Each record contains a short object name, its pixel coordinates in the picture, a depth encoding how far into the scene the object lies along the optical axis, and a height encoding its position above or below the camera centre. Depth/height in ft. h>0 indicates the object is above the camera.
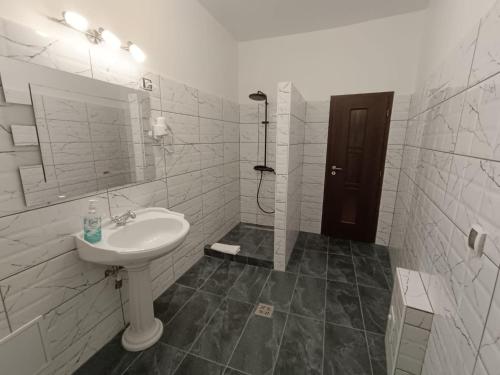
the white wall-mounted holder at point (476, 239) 2.41 -1.01
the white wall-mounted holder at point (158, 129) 5.79 +0.32
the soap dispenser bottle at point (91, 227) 4.17 -1.58
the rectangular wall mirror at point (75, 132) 3.51 +0.15
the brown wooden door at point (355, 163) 8.87 -0.77
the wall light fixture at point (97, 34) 3.80 +1.99
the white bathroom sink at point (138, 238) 3.99 -1.97
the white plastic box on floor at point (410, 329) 3.67 -3.03
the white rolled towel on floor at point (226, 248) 8.54 -4.02
